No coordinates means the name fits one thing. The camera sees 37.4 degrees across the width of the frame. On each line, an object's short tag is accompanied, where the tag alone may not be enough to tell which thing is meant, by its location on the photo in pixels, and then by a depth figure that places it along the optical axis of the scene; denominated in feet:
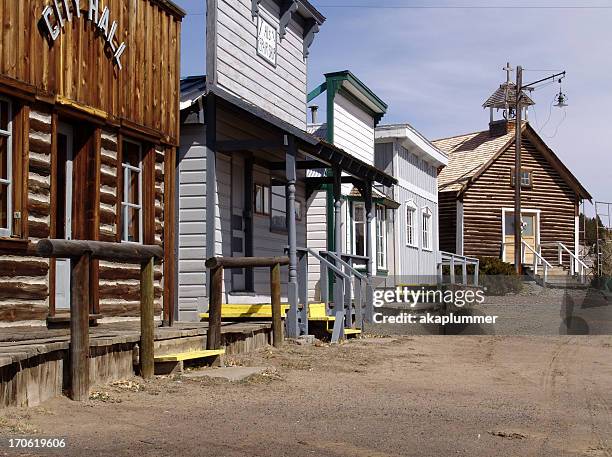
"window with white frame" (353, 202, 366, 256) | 79.92
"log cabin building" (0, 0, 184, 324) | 31.48
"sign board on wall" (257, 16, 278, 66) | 55.47
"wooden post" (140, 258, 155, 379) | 29.68
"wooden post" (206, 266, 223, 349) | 35.76
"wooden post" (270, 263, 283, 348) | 42.57
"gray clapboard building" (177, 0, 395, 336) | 47.21
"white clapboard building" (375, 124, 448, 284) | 90.22
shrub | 104.73
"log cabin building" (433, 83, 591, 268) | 127.95
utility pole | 117.70
